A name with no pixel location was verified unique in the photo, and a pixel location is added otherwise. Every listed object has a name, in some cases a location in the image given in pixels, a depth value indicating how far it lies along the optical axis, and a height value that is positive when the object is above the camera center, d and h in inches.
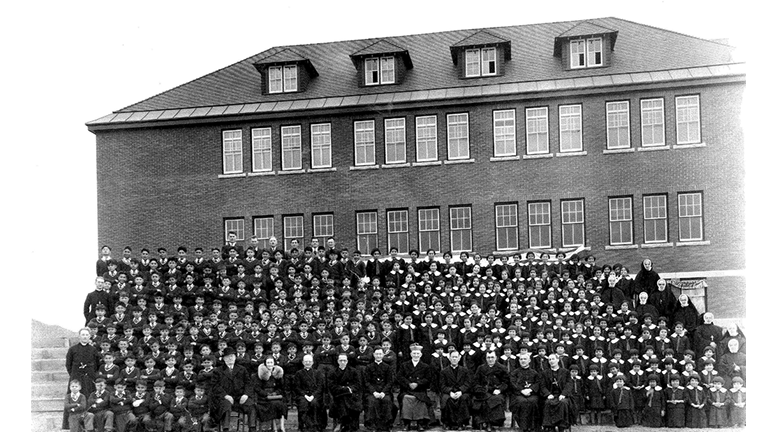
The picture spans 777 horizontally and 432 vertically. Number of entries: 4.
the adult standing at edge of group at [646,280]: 753.6 -50.9
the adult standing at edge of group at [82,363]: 616.1 -87.3
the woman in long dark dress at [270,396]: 598.2 -108.6
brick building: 970.7 +77.2
